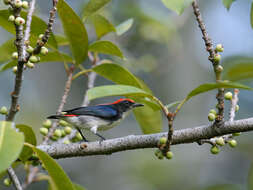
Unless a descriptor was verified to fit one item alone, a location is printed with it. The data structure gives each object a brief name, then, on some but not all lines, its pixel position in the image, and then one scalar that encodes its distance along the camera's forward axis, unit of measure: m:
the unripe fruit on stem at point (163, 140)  4.78
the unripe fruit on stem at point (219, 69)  4.21
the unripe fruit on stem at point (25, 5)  4.13
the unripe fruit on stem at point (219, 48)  4.43
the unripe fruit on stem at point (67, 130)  6.81
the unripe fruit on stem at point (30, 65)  4.39
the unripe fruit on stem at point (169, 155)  4.83
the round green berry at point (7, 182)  5.65
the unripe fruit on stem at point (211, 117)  4.74
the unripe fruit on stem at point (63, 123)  7.18
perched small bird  7.97
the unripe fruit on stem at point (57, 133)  6.48
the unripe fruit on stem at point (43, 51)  4.24
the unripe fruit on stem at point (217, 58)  4.22
